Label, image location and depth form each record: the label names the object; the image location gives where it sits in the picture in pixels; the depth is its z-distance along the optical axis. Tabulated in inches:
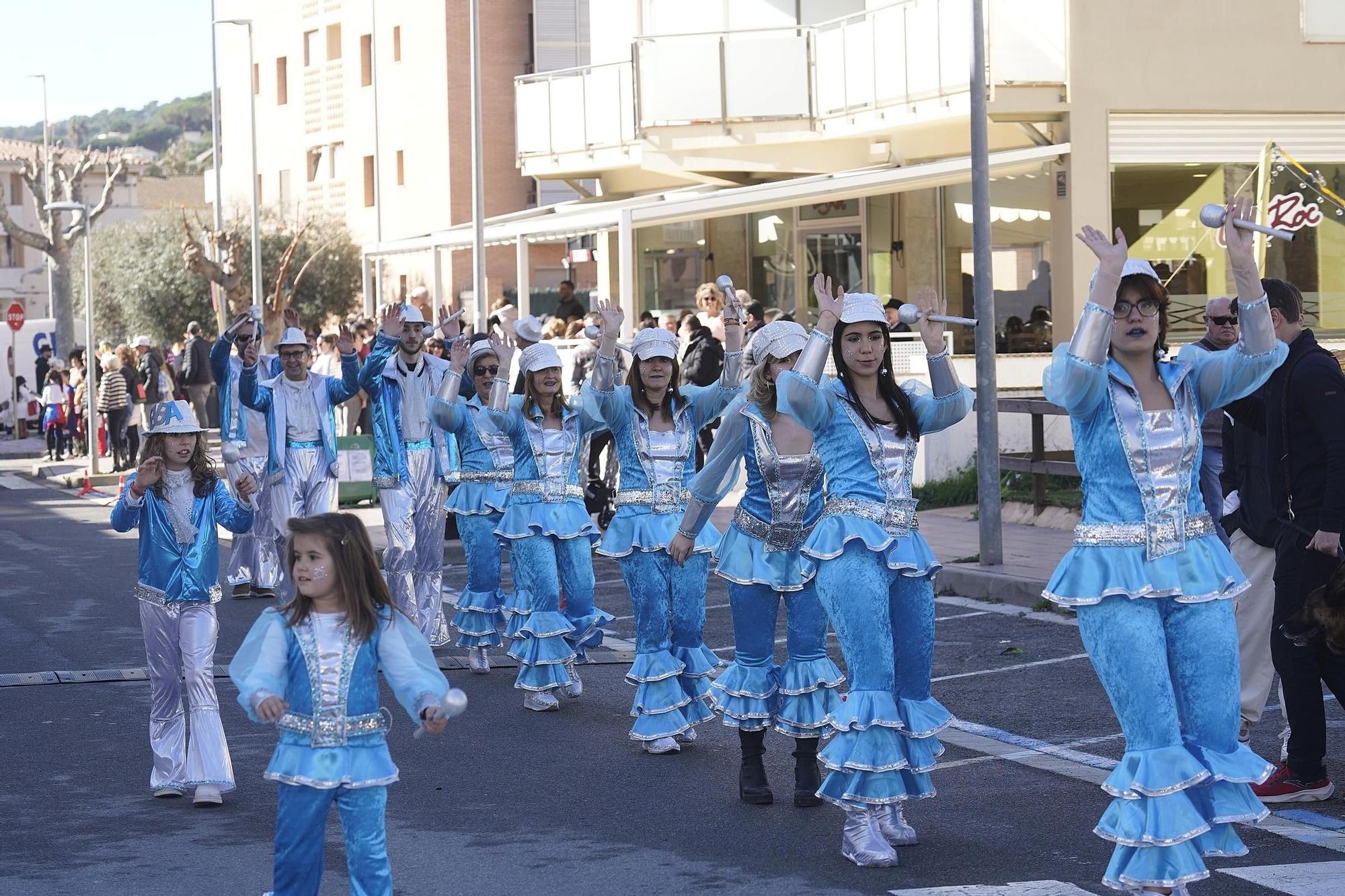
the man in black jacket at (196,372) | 1185.4
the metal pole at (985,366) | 560.1
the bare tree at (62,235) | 1802.4
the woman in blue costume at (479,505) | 448.1
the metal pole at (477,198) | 948.6
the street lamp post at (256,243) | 1469.0
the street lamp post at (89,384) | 1158.3
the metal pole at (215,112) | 1654.8
